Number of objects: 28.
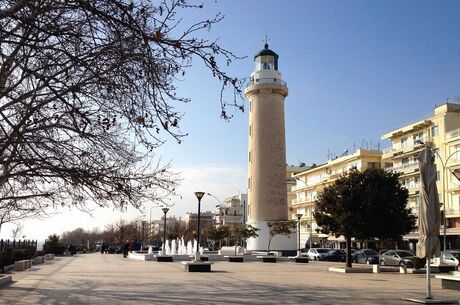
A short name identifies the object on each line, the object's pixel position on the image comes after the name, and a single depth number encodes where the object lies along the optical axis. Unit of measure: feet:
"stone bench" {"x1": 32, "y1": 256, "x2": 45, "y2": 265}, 111.34
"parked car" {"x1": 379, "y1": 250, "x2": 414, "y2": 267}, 122.31
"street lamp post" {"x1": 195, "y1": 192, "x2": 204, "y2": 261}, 96.90
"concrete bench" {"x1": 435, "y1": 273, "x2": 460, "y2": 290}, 58.15
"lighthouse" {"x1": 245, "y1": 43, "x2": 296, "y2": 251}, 189.78
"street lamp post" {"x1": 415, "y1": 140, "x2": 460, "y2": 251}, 182.30
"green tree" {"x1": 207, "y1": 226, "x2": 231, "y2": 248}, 207.82
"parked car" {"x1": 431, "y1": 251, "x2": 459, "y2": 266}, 115.08
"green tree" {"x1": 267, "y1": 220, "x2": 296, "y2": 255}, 165.58
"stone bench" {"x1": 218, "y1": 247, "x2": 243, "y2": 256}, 167.38
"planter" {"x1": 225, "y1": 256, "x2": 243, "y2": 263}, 139.85
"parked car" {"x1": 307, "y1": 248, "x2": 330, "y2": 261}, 170.81
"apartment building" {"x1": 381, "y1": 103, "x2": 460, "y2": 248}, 180.14
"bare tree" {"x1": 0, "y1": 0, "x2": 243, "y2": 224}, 24.10
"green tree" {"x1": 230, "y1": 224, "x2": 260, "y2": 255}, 175.32
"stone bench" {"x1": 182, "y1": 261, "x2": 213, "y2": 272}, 87.51
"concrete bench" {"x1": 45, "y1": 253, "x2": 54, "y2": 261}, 135.27
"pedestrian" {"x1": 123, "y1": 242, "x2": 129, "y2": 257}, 164.37
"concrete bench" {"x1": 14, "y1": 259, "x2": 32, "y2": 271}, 85.51
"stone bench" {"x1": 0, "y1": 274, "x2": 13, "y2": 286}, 58.26
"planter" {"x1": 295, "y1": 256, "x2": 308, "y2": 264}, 139.59
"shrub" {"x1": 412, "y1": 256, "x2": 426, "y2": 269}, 97.81
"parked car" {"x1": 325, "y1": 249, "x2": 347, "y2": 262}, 165.89
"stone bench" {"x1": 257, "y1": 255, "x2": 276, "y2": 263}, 139.33
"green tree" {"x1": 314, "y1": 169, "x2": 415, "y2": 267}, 100.63
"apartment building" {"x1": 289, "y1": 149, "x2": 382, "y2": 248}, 253.44
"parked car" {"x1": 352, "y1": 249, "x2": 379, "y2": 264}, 146.20
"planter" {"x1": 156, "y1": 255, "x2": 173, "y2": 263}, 128.36
